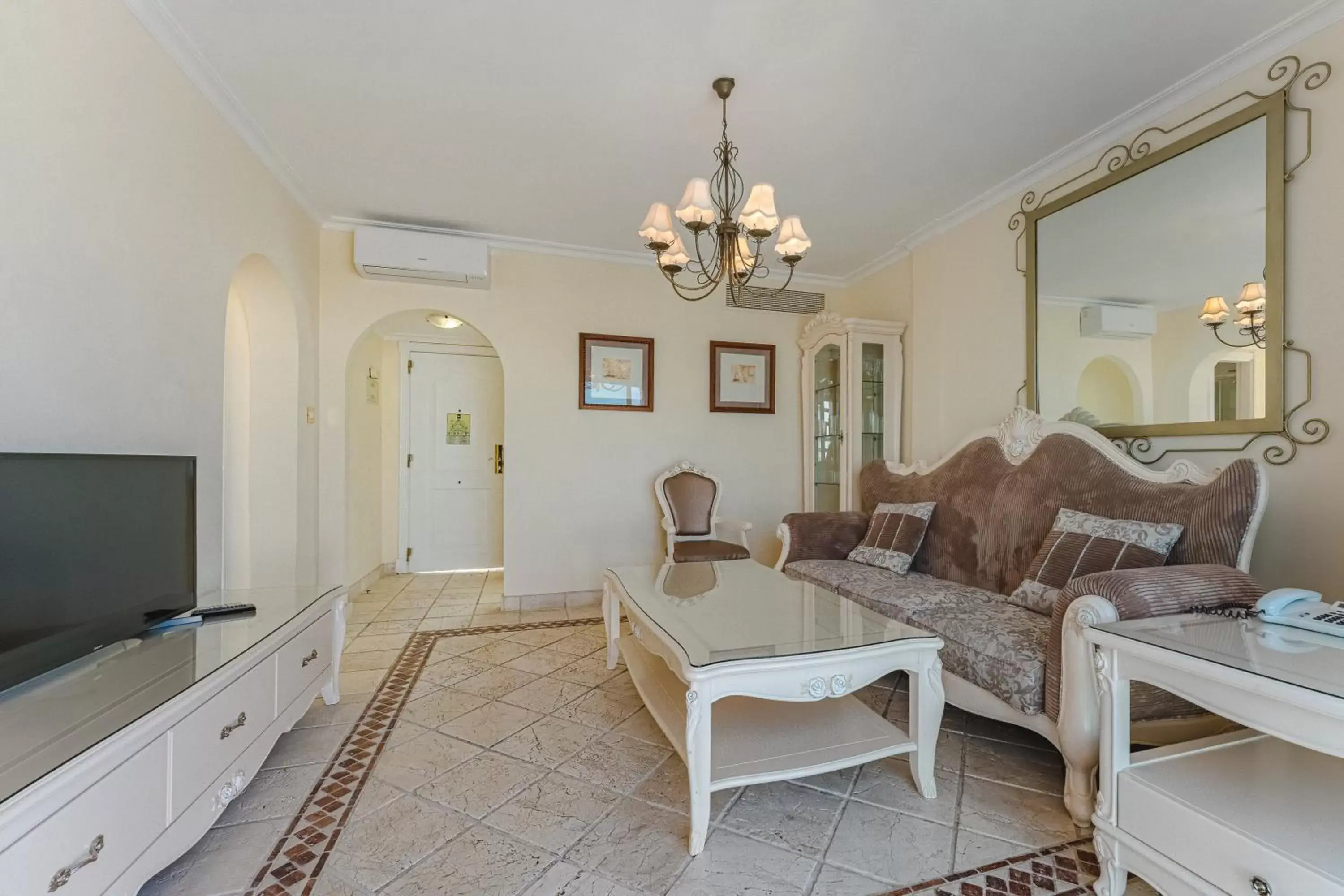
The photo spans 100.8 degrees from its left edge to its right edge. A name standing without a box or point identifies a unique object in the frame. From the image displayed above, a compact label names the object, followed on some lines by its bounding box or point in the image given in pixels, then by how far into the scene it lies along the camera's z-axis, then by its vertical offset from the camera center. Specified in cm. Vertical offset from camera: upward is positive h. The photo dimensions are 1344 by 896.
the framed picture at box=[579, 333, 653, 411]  395 +52
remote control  183 -56
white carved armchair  389 -45
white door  498 -17
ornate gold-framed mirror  197 +65
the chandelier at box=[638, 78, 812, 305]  199 +81
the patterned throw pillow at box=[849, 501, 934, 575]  294 -51
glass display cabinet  386 +35
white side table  103 -76
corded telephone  134 -42
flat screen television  119 -27
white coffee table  148 -68
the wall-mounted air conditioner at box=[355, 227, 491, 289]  338 +116
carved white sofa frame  154 -84
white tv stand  92 -63
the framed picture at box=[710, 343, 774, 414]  426 +52
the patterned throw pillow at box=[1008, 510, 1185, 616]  193 -39
